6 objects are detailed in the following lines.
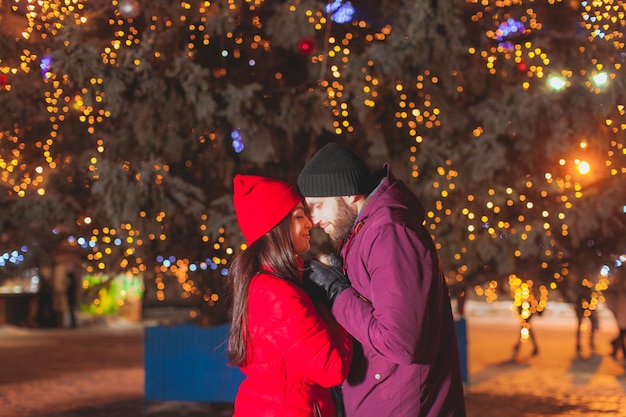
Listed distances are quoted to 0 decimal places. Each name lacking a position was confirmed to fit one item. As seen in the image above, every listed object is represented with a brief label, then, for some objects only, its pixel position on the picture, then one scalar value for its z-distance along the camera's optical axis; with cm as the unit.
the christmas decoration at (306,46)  755
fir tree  678
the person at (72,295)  1841
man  246
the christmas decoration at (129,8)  717
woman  262
